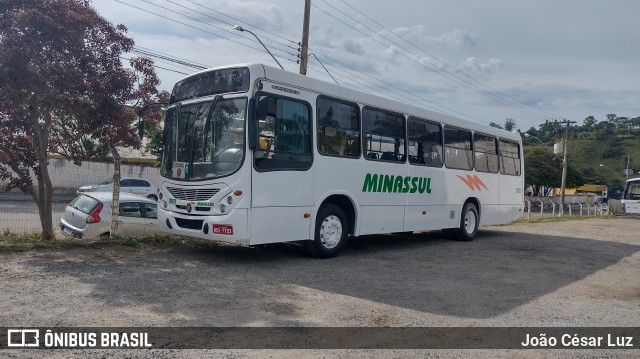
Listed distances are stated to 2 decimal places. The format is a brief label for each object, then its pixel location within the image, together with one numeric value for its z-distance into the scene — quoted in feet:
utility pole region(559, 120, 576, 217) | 141.72
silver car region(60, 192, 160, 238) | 36.04
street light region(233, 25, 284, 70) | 55.88
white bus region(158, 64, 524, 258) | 28.19
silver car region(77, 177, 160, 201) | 90.66
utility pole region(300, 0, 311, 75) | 57.60
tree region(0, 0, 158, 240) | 27.99
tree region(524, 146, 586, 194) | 203.75
